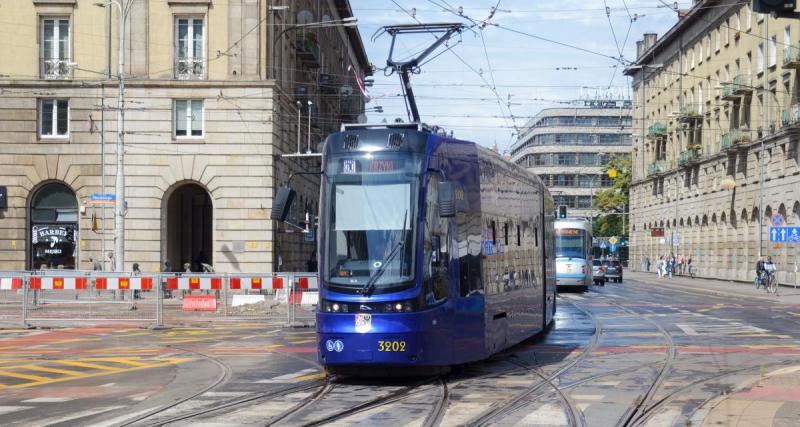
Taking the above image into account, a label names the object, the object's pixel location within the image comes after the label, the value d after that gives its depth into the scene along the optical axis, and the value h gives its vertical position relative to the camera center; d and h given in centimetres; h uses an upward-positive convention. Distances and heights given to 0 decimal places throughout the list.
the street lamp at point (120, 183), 3478 +251
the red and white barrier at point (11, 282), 2629 -52
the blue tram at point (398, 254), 1341 +5
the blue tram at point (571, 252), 4466 +19
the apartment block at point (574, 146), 13725 +1423
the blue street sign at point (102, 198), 3419 +200
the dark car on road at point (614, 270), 7050 -91
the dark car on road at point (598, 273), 6341 -99
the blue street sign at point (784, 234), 4478 +88
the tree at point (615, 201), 11856 +631
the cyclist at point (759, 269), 5352 -70
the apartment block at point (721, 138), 5734 +758
